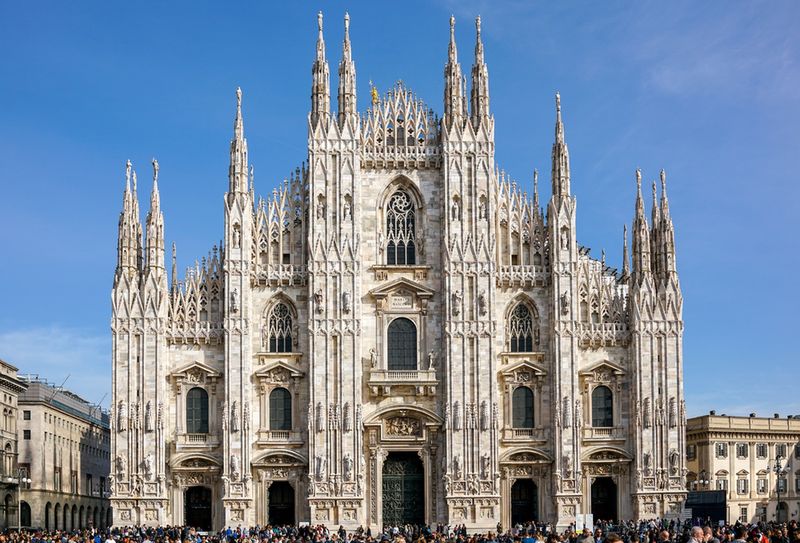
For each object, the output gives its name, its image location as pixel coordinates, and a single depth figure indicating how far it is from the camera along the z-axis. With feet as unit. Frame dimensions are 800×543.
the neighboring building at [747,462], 293.43
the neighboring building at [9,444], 270.67
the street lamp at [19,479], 273.79
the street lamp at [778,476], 273.83
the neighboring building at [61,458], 289.74
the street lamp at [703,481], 284.82
